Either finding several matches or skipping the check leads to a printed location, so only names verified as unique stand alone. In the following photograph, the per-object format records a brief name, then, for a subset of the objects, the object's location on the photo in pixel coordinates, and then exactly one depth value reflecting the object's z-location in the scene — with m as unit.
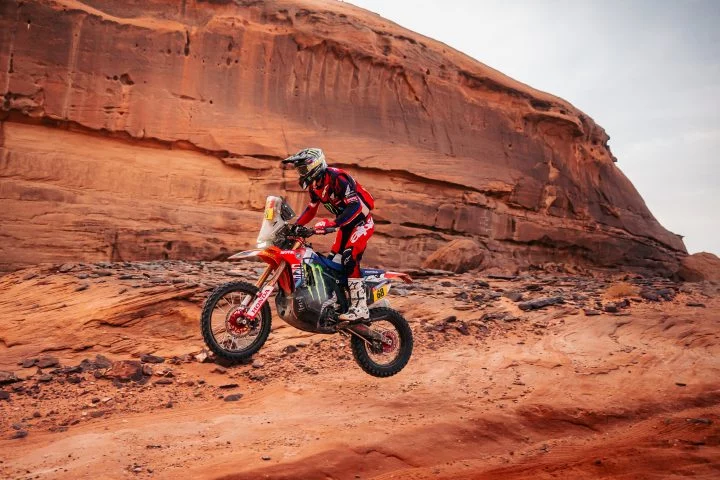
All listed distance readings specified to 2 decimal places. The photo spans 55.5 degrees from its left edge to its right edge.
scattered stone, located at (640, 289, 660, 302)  13.43
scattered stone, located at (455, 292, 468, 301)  12.98
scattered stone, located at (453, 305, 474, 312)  12.02
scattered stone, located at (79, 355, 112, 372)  8.83
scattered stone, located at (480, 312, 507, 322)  11.53
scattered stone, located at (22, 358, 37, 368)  8.97
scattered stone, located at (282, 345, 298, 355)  9.59
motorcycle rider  7.65
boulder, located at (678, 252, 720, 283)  24.42
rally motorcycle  7.23
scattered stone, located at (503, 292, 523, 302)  13.02
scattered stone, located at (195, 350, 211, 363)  9.19
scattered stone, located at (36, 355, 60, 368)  8.93
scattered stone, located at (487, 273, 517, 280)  17.16
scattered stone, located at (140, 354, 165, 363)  9.23
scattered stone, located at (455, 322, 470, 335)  10.78
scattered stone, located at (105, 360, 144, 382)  8.54
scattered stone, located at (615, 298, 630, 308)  12.76
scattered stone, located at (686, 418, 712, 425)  6.73
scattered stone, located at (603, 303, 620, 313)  12.09
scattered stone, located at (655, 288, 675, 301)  13.77
